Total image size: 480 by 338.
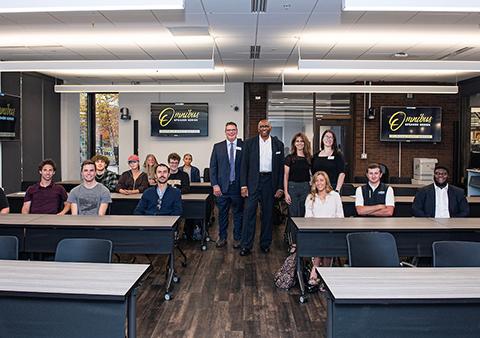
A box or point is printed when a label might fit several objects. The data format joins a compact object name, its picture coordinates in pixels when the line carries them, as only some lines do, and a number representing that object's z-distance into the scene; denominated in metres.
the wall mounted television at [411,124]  11.09
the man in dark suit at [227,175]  6.48
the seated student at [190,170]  8.22
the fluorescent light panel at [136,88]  8.15
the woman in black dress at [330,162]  5.88
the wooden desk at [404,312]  2.45
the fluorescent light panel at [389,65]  6.09
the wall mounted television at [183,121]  11.61
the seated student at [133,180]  6.70
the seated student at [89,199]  4.95
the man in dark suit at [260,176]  6.14
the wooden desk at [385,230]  4.23
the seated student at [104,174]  6.82
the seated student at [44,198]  5.16
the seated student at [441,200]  5.14
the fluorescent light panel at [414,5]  2.74
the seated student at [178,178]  6.84
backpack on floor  4.75
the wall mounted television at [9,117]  8.65
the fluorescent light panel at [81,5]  2.77
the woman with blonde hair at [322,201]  4.89
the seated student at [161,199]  5.29
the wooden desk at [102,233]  4.34
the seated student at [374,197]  5.07
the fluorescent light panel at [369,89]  8.02
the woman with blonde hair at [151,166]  7.44
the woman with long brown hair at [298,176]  5.88
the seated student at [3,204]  5.31
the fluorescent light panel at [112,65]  6.26
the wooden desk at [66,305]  2.43
